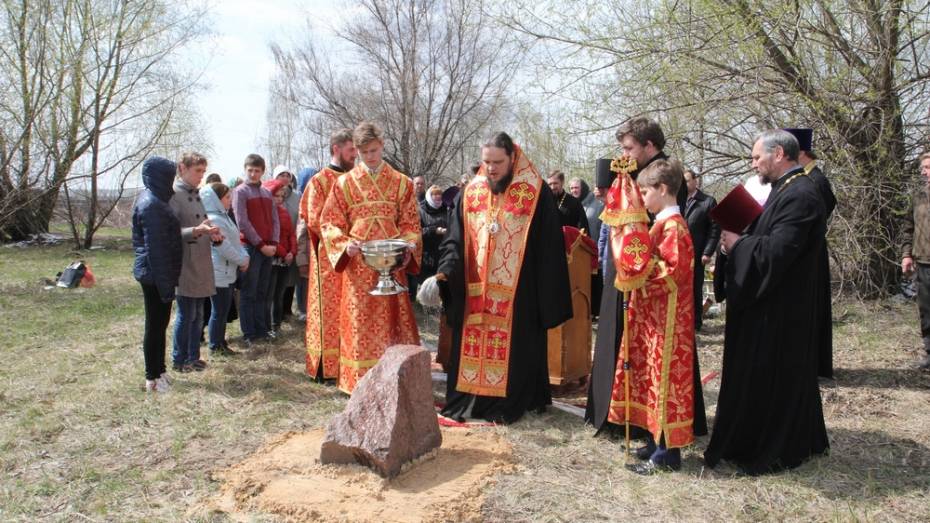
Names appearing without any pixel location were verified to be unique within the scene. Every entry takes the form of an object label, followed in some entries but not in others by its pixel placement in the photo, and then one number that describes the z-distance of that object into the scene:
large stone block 3.82
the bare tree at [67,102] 15.70
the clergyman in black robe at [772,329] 3.70
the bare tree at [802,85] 7.47
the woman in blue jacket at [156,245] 5.22
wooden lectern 5.87
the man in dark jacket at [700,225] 7.57
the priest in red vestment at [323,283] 5.84
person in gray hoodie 6.48
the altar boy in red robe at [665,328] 3.75
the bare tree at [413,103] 22.91
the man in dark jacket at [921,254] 6.24
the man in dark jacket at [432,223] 8.79
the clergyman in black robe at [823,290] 5.48
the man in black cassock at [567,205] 8.42
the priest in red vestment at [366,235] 5.39
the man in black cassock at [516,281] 4.94
